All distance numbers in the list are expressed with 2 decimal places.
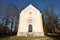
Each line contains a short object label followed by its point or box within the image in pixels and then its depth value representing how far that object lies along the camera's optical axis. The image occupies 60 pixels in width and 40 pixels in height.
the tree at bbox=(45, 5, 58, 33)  13.60
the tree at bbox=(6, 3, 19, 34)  12.85
